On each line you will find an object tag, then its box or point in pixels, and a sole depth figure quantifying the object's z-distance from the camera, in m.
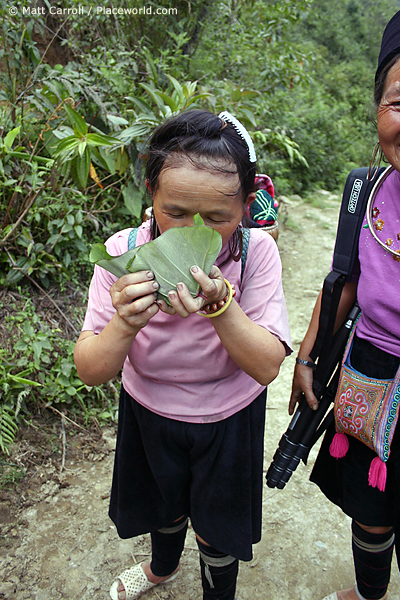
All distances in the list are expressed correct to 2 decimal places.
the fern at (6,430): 2.50
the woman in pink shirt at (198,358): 1.20
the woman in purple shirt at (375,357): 1.33
